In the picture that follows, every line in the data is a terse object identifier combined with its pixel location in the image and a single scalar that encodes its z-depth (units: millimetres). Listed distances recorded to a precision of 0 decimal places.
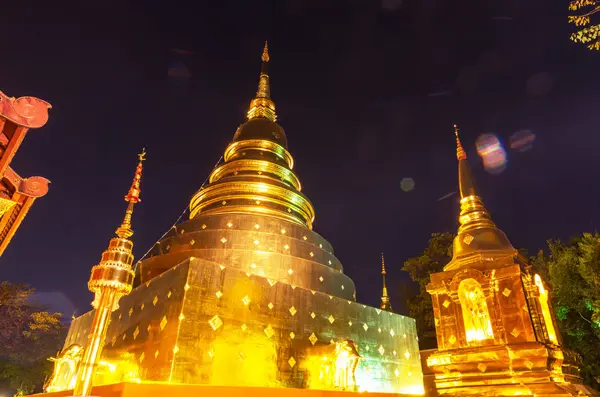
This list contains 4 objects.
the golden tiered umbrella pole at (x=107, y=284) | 4688
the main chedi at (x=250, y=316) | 7129
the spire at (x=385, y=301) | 18588
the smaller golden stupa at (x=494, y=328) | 5820
